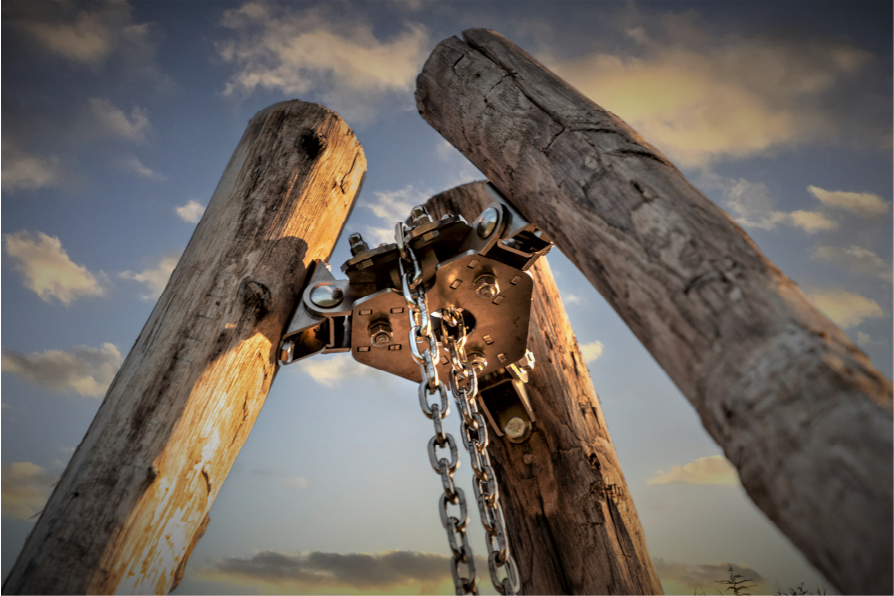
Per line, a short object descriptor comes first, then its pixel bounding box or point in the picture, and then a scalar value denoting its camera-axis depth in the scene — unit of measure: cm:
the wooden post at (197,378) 46
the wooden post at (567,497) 67
